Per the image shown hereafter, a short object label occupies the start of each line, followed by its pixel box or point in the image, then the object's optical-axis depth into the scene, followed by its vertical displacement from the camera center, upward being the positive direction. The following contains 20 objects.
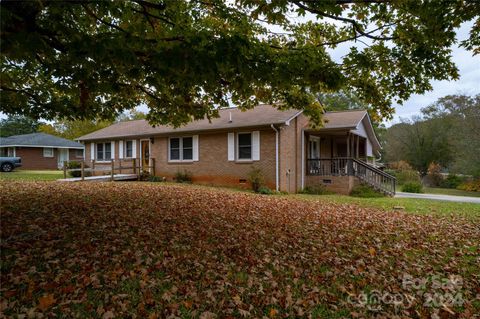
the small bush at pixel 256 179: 14.71 -0.88
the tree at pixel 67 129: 40.35 +4.75
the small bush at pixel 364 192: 15.40 -1.64
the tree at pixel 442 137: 28.75 +2.58
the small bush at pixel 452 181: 29.84 -2.18
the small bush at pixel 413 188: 20.77 -1.94
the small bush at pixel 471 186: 26.61 -2.40
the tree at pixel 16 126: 52.69 +6.52
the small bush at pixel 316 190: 16.08 -1.59
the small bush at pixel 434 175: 31.95 -1.64
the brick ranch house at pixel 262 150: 15.27 +0.62
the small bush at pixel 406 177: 25.66 -1.47
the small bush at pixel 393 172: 30.25 -1.25
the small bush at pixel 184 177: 17.48 -0.89
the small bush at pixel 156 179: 17.82 -1.01
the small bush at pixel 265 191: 14.09 -1.40
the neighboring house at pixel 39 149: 30.47 +1.46
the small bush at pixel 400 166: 32.55 -0.66
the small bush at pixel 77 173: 20.30 -0.72
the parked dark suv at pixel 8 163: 23.60 +0.01
